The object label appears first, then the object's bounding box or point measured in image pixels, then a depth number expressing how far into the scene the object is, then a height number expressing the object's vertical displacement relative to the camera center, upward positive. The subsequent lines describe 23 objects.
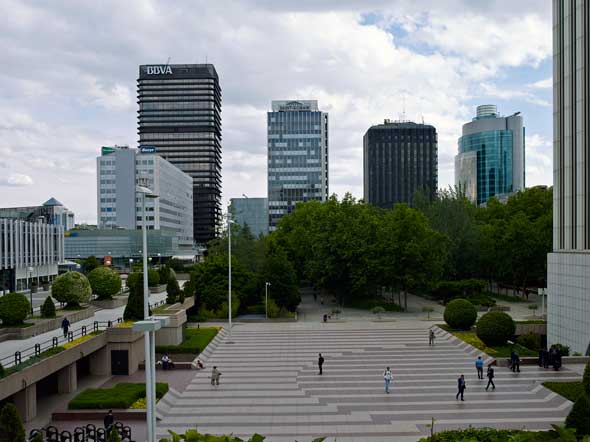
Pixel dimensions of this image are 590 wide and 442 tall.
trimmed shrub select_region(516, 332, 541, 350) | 31.69 -7.45
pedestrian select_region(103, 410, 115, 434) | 17.92 -6.97
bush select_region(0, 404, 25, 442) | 13.61 -5.44
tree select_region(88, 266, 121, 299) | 42.66 -5.16
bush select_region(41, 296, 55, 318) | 30.72 -5.31
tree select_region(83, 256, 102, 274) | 69.19 -5.83
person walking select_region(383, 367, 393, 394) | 22.82 -7.01
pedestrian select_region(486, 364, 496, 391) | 22.94 -6.97
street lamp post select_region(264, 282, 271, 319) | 43.66 -6.20
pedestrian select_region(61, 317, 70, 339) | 26.63 -5.45
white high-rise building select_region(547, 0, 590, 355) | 27.86 +2.16
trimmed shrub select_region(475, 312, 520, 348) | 29.91 -6.35
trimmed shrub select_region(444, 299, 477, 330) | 35.62 -6.60
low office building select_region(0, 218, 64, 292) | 55.05 -3.69
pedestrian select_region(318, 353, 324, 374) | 25.92 -7.11
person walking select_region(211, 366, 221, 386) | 24.31 -7.42
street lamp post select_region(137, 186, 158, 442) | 13.72 -4.05
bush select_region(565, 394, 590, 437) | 15.23 -5.88
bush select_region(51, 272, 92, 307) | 35.84 -4.76
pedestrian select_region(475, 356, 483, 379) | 24.66 -7.01
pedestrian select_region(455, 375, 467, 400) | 21.47 -6.90
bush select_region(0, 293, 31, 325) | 27.44 -4.70
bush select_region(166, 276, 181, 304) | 39.53 -5.53
